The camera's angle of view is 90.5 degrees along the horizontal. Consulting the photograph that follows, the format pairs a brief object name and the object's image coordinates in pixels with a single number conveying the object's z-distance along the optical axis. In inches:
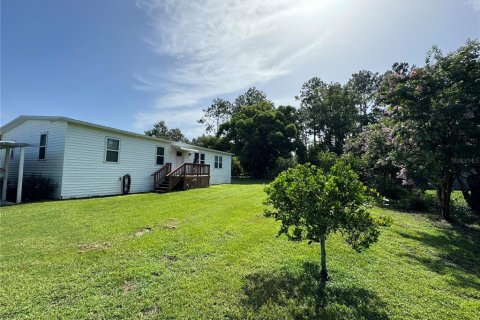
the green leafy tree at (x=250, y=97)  1593.3
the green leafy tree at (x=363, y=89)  1327.5
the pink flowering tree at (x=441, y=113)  270.8
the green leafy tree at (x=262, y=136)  1058.1
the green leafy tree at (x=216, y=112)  1630.2
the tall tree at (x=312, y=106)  1345.0
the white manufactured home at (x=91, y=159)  372.2
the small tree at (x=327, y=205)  118.0
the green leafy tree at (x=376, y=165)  458.3
